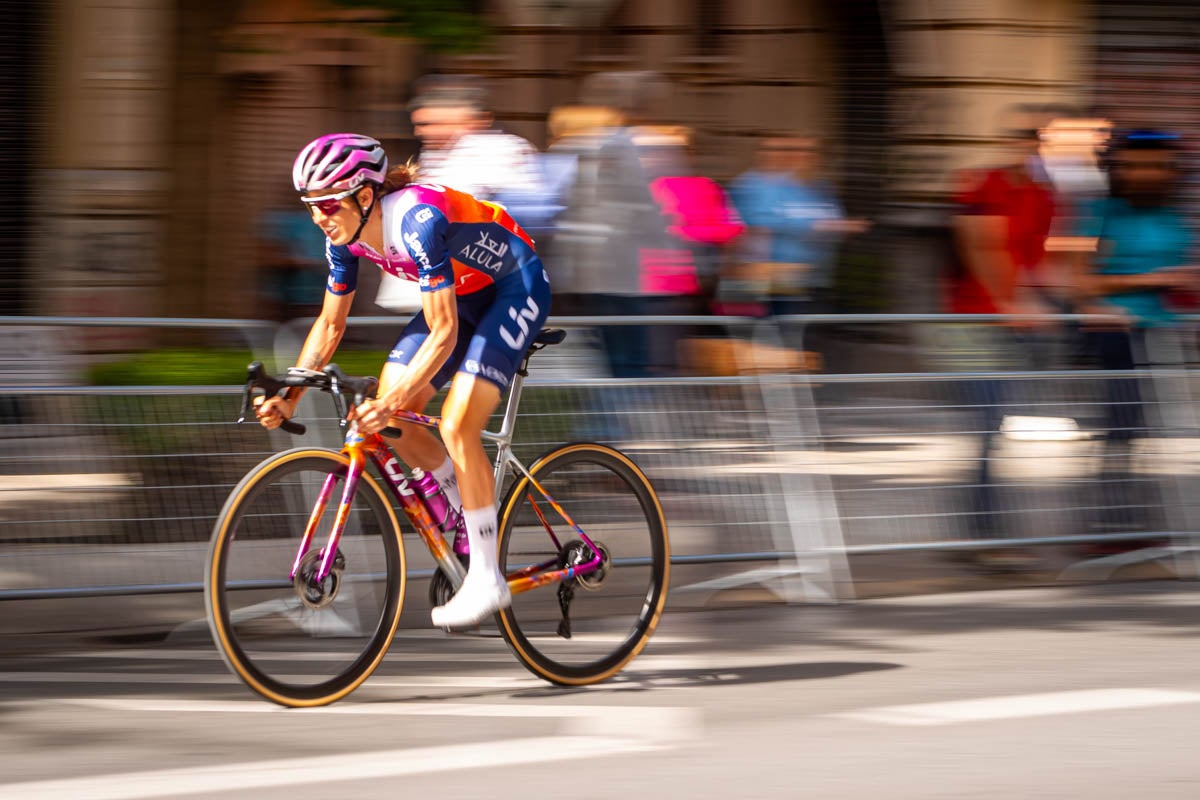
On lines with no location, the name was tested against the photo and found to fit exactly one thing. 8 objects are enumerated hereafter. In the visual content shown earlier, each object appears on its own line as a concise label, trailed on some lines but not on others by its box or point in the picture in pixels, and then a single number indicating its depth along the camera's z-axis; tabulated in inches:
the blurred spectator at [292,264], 713.6
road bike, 420.5
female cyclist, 419.8
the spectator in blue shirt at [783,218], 755.4
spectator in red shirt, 733.9
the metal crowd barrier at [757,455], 494.0
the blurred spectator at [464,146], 647.8
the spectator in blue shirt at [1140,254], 634.2
